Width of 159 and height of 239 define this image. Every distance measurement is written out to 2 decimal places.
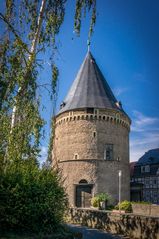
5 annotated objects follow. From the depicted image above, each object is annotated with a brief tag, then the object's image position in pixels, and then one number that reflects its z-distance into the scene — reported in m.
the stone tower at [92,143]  31.17
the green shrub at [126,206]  23.84
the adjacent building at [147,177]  39.09
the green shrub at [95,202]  26.99
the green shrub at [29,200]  8.64
